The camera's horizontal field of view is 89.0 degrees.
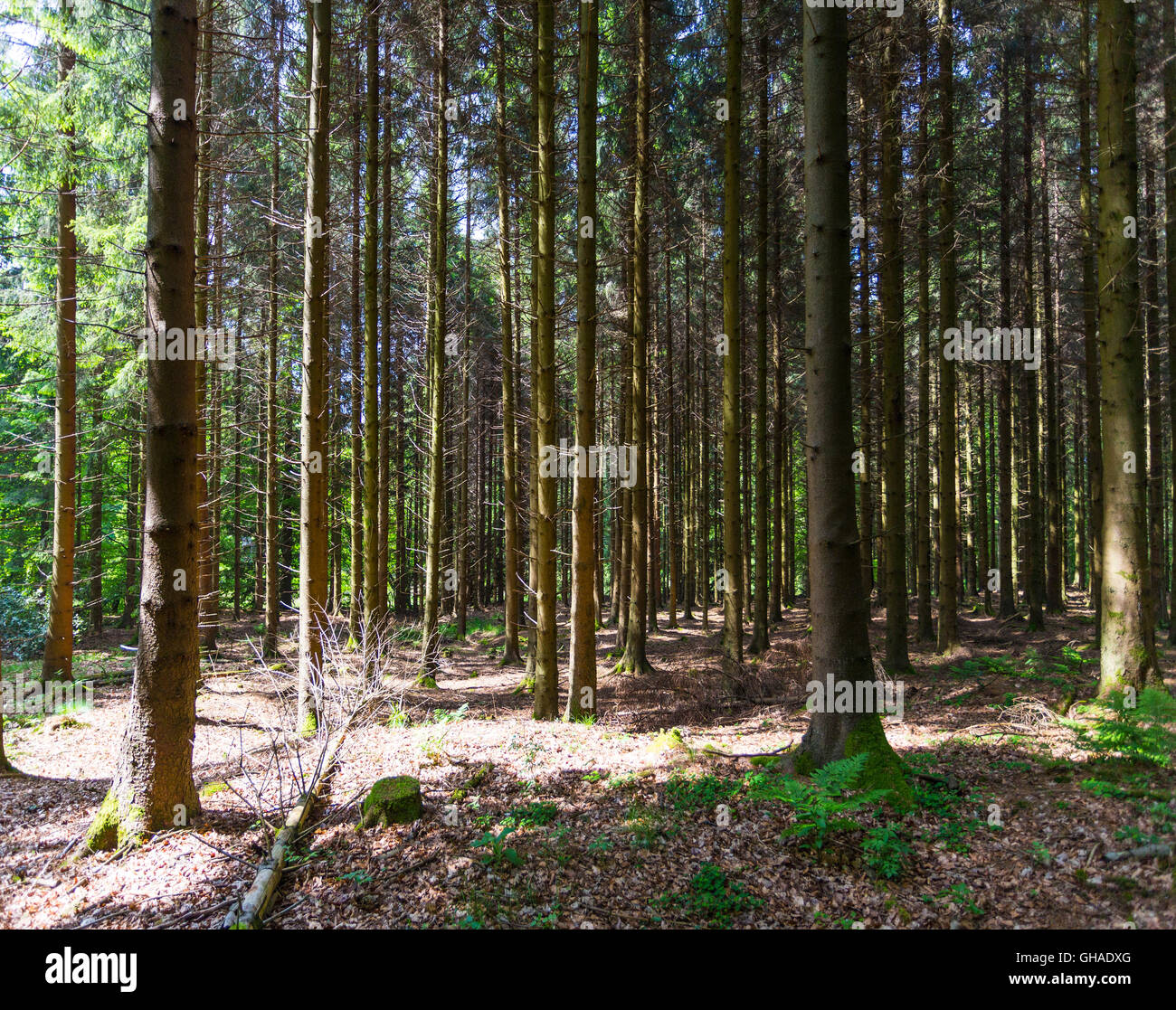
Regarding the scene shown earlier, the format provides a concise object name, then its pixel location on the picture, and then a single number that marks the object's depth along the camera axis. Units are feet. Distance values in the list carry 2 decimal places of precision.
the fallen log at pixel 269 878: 11.89
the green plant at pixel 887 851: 12.85
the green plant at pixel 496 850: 14.11
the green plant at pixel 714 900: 12.35
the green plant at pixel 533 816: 16.05
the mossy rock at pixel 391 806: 16.02
